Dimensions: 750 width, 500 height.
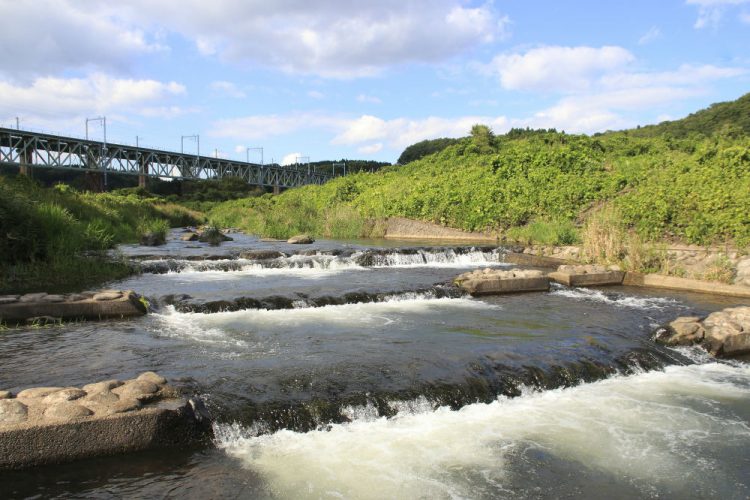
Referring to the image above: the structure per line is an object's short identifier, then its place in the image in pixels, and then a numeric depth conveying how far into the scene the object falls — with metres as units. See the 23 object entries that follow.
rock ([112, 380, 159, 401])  4.36
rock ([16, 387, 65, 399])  4.27
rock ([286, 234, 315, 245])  21.44
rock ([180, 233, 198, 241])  23.34
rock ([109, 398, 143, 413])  4.12
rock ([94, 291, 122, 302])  8.45
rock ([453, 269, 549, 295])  11.11
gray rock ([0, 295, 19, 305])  8.06
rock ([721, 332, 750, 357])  7.28
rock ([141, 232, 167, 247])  19.86
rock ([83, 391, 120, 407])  4.18
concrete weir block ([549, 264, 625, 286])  12.21
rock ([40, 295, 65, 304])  8.18
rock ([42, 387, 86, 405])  4.15
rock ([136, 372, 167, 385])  4.71
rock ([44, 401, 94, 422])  3.96
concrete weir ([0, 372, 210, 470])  3.85
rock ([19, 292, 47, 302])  8.18
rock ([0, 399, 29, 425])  3.87
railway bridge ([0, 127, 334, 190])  54.47
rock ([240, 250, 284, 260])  15.23
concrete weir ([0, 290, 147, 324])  7.94
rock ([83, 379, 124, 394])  4.38
